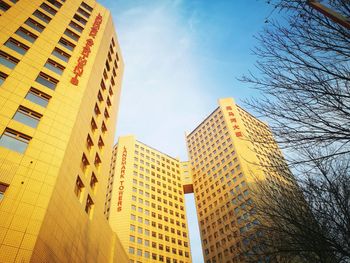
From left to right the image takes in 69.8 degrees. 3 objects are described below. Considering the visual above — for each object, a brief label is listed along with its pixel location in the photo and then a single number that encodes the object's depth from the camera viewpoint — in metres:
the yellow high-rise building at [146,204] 46.88
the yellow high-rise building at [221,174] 48.88
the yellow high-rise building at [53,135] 11.91
